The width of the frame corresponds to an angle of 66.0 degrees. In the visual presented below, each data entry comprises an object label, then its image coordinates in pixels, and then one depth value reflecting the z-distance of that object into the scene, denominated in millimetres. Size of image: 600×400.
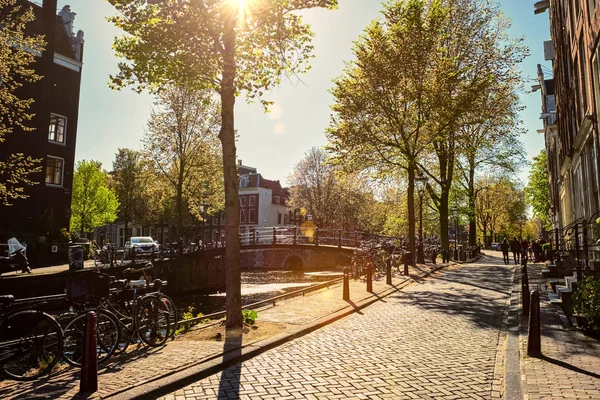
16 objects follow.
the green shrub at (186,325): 9009
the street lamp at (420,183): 23750
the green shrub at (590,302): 7309
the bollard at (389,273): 16859
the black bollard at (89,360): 5191
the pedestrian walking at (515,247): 32062
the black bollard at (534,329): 6668
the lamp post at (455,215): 35406
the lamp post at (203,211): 29641
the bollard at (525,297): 10266
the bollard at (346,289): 13022
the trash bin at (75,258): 20025
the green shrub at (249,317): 9414
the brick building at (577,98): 12984
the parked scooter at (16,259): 18375
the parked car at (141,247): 27906
